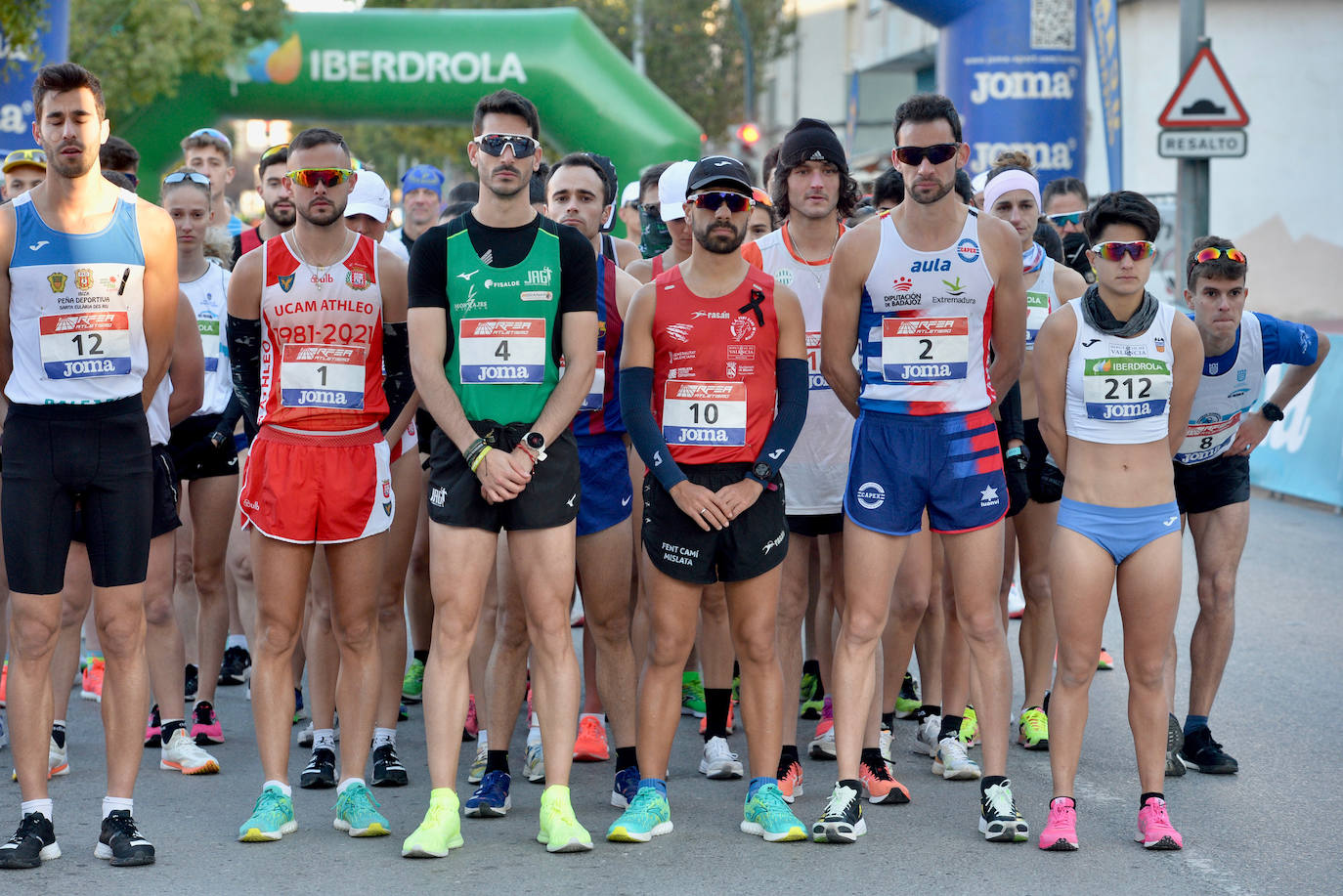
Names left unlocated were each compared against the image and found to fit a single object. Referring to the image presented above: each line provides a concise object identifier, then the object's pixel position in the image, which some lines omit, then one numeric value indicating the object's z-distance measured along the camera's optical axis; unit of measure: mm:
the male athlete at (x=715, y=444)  11164
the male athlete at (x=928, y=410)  11461
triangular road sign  27094
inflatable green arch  38125
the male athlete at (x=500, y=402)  10945
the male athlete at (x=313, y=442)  11172
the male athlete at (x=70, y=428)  10523
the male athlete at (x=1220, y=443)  12687
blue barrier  26953
